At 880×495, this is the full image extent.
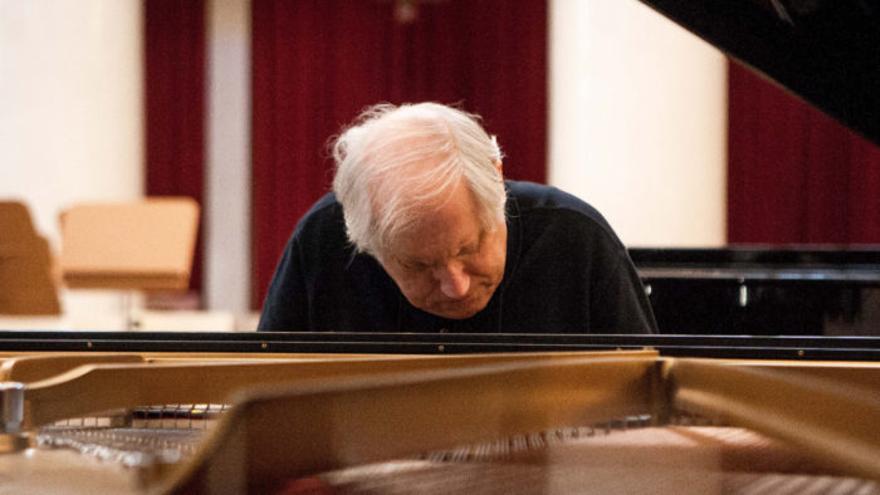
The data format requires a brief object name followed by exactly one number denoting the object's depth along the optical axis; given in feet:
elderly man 13.10
